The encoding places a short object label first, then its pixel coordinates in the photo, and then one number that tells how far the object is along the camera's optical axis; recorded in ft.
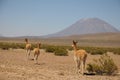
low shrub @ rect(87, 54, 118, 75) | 62.23
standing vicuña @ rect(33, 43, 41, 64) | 78.61
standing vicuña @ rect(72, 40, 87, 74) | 56.75
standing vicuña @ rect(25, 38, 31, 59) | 88.42
